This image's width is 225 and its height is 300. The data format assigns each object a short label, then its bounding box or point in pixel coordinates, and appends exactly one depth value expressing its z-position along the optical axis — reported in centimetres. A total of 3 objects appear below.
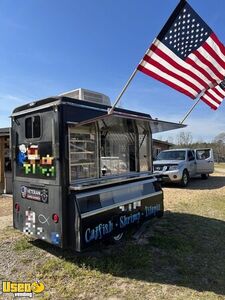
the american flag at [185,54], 359
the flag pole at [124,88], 345
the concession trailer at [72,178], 325
